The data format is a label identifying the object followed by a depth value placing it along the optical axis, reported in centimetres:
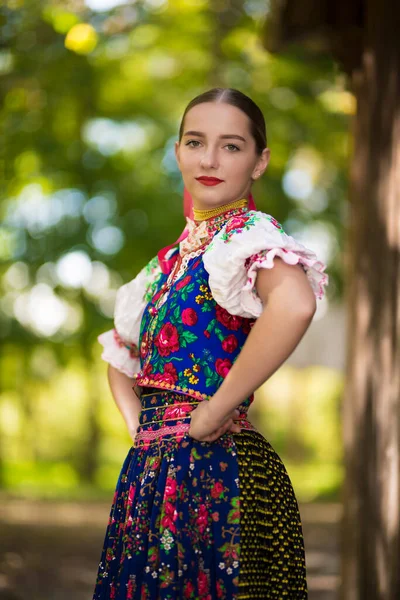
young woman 414
